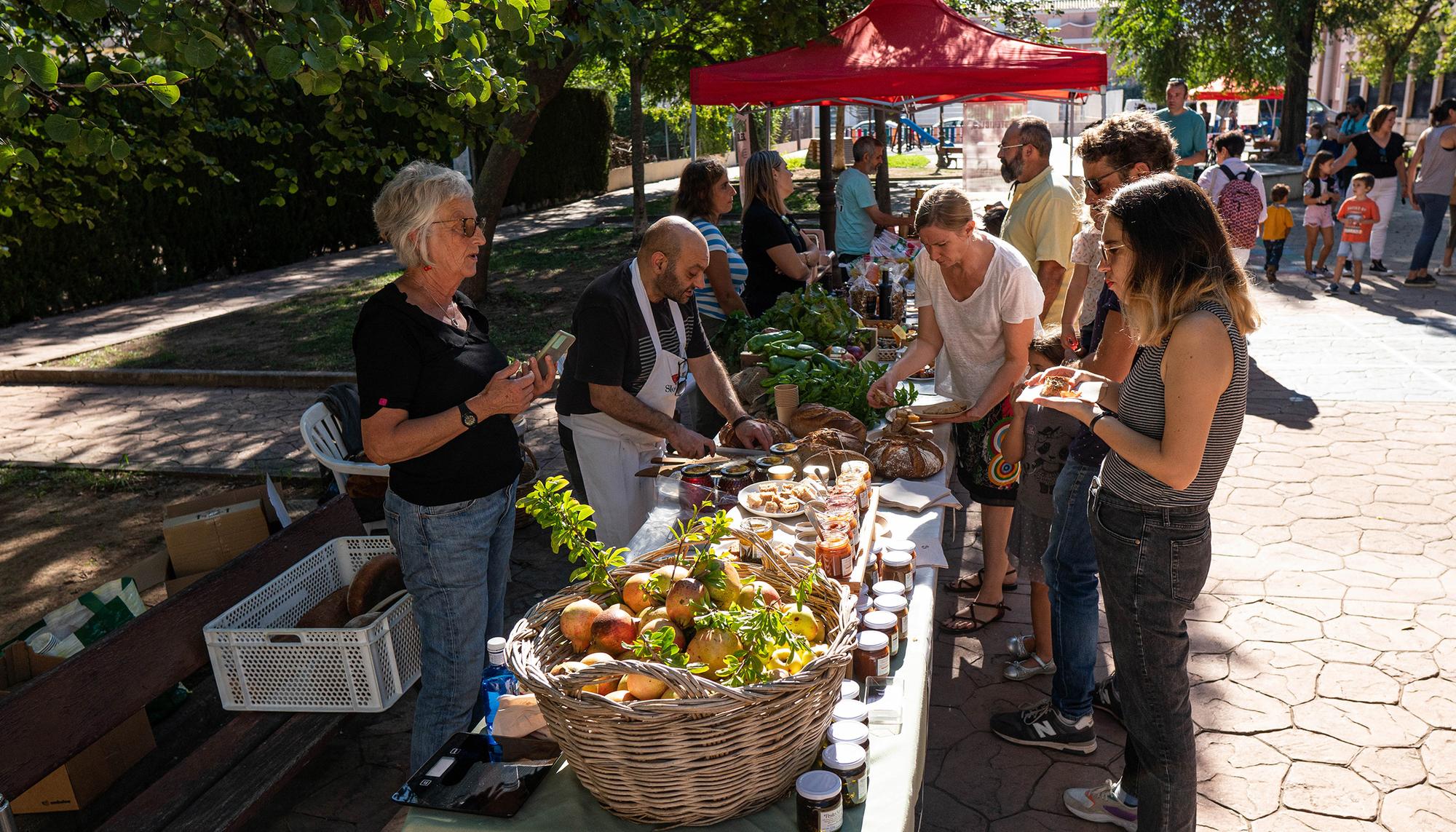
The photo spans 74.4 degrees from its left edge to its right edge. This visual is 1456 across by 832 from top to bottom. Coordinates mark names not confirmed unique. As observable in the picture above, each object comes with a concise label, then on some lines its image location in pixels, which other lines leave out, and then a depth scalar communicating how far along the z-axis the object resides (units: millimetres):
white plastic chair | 4719
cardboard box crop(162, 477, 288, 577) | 4691
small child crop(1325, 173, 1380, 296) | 10711
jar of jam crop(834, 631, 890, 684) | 2416
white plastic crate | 3508
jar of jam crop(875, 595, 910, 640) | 2617
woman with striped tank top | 2381
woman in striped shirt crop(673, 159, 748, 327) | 5312
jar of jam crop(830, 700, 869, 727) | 2166
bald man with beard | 3600
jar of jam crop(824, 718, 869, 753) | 2092
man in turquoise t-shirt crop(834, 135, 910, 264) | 8172
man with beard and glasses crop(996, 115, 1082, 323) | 5184
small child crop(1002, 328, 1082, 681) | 3633
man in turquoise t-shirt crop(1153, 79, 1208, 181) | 10188
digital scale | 2076
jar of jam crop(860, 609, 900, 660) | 2510
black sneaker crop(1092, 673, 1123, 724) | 3750
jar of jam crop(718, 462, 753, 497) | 3438
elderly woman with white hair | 2721
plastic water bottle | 2494
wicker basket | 1811
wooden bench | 2895
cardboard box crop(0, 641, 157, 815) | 3367
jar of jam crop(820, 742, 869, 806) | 2014
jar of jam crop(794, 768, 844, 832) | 1921
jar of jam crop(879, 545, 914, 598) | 2869
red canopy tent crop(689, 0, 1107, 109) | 7203
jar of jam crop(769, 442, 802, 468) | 3684
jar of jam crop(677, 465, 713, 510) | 3410
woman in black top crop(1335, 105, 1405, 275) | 11203
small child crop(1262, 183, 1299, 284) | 11547
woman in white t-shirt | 3807
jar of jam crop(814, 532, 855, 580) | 2752
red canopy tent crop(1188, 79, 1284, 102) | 27302
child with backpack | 8828
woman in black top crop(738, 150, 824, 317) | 6359
